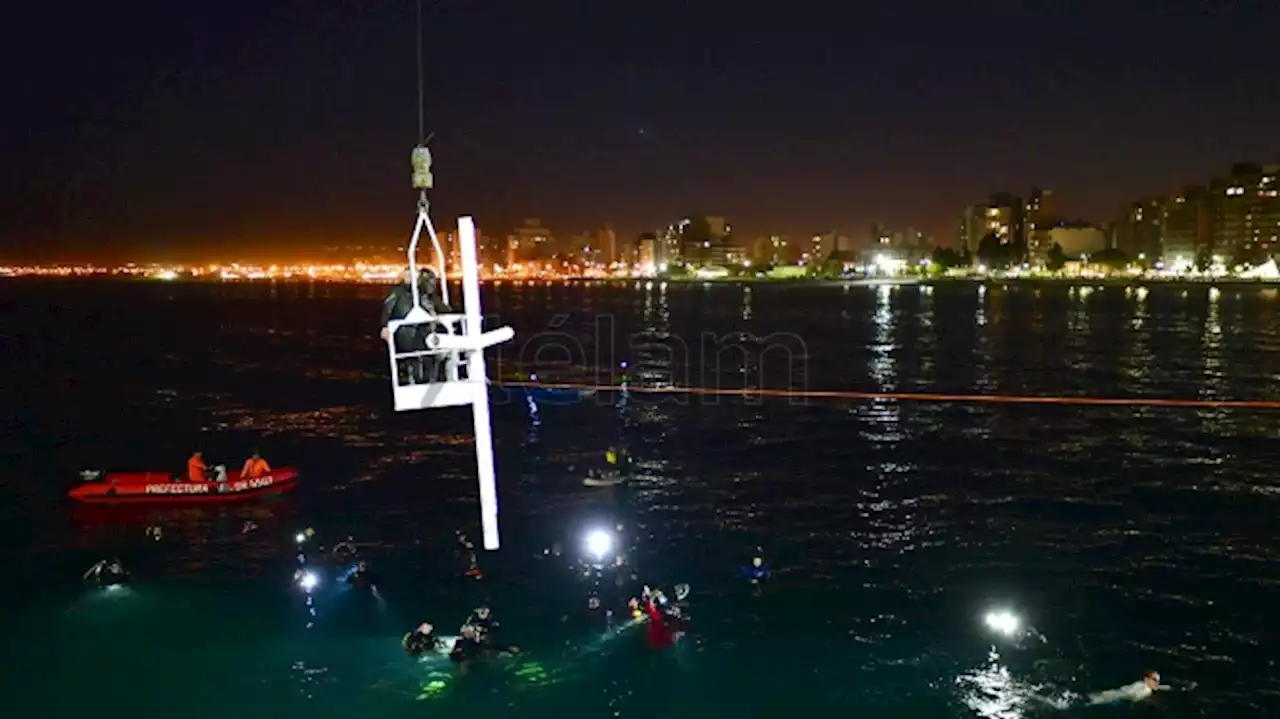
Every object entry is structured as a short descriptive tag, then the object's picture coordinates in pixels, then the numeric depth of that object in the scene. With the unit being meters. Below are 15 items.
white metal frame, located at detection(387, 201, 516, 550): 7.78
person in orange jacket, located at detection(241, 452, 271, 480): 41.47
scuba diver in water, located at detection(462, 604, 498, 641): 25.44
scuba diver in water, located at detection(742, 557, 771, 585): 30.73
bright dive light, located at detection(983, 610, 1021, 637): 27.36
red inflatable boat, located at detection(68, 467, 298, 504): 39.28
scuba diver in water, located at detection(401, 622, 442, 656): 25.39
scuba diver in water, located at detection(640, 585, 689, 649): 26.31
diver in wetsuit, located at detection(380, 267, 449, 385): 10.00
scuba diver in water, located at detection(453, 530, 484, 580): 31.08
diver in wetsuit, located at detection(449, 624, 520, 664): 24.86
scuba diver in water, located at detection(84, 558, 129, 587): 30.75
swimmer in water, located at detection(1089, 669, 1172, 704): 23.53
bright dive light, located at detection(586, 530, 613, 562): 33.51
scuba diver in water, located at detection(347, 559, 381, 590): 30.20
